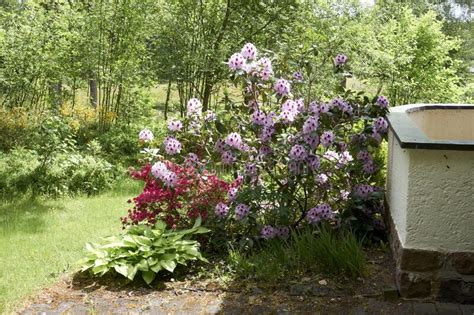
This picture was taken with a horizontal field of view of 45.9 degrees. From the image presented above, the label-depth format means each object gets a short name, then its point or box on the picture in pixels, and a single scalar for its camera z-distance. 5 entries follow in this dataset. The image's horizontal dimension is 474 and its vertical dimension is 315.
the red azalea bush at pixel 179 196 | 4.28
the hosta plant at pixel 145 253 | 3.68
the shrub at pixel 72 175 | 6.55
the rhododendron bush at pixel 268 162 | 4.02
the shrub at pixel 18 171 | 6.46
